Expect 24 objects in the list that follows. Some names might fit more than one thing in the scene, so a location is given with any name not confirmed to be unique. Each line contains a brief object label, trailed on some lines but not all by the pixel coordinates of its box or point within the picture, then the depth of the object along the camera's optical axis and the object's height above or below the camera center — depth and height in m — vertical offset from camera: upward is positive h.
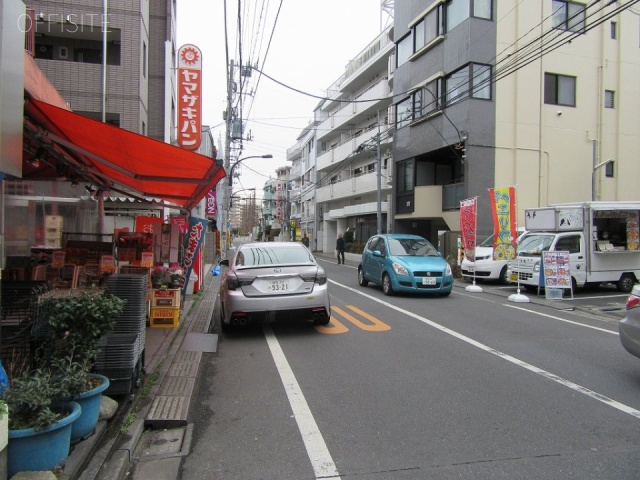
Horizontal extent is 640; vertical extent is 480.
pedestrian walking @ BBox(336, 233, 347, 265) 24.83 -0.46
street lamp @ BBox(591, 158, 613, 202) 20.25 +2.72
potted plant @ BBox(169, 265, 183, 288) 7.80 -0.73
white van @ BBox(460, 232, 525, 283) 15.20 -0.96
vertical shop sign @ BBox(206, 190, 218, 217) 23.38 +1.64
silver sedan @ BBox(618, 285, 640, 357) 5.03 -0.98
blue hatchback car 11.30 -0.73
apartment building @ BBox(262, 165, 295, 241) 64.31 +4.77
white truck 12.47 -0.07
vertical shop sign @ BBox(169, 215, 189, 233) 10.37 +0.35
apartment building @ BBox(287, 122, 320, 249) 46.62 +6.64
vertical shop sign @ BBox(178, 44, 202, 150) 13.27 +4.19
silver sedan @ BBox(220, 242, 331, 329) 6.93 -0.84
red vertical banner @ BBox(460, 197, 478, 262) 14.52 +0.44
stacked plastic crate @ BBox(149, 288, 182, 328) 7.62 -1.22
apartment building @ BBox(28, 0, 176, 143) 13.91 +6.05
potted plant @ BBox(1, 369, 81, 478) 2.65 -1.15
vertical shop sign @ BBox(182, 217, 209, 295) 9.89 -0.11
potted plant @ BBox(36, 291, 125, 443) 3.30 -0.83
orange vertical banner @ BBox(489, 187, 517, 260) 12.93 +0.50
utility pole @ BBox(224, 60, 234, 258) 19.37 +4.62
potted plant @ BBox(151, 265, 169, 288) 7.73 -0.71
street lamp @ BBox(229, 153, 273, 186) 28.51 +4.95
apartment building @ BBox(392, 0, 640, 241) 19.09 +5.84
